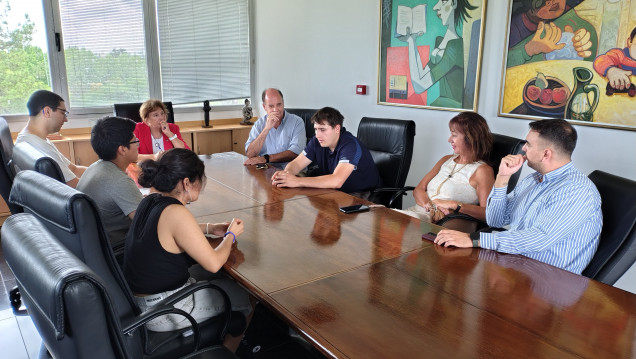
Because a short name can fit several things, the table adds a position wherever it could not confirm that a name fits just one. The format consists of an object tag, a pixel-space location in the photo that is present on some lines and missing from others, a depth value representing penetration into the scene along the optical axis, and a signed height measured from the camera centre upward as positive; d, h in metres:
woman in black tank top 1.67 -0.60
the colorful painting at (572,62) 2.68 +0.12
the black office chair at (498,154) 2.49 -0.43
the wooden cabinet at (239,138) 5.62 -0.73
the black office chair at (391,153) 3.18 -0.52
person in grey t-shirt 2.16 -0.47
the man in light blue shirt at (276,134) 3.81 -0.46
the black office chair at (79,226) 1.25 -0.41
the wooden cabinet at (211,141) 5.34 -0.74
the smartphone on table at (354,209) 2.33 -0.65
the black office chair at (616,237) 1.70 -0.57
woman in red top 3.71 -0.44
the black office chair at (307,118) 4.28 -0.36
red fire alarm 4.46 -0.09
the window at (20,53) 4.41 +0.22
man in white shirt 2.88 -0.28
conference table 1.18 -0.66
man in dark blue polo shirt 2.83 -0.54
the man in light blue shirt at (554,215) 1.75 -0.51
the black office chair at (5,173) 2.38 -0.50
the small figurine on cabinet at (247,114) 5.76 -0.44
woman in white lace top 2.64 -0.56
